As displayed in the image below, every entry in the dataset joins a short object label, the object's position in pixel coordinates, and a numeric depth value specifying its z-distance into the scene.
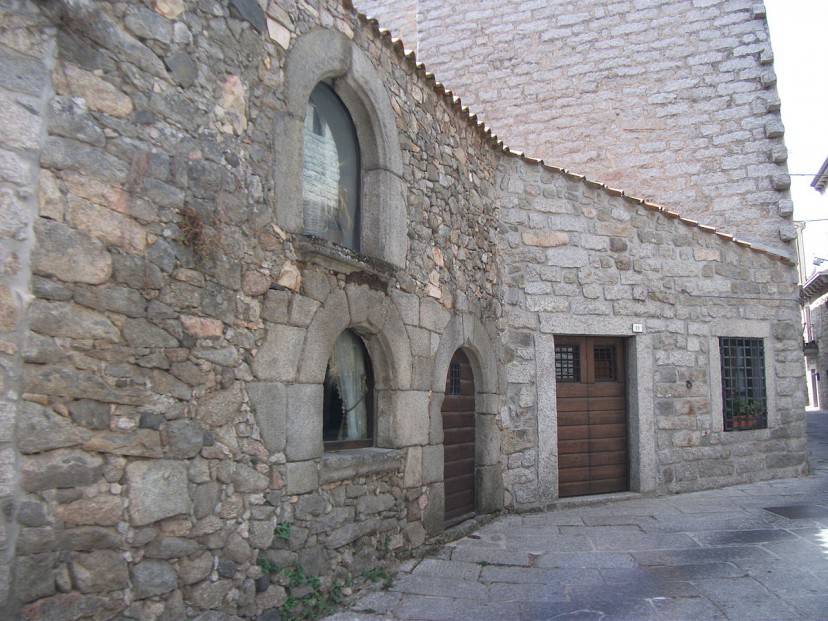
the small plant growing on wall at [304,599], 3.70
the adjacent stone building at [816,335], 18.79
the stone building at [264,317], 2.68
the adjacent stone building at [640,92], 9.02
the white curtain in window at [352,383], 4.70
